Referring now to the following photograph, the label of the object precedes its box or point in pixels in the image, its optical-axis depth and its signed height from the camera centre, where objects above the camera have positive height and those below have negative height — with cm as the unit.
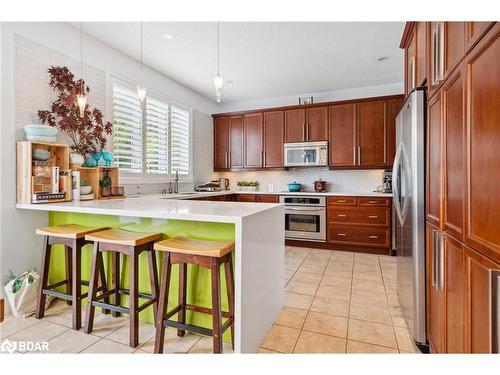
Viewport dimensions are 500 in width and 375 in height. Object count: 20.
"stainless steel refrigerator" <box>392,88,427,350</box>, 172 -15
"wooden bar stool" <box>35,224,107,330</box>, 200 -60
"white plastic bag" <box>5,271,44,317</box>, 215 -88
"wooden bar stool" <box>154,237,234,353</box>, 154 -54
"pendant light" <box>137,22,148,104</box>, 238 +86
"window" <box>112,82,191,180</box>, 337 +75
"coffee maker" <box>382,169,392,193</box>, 418 +6
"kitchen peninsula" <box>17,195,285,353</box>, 158 -35
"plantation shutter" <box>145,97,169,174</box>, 383 +76
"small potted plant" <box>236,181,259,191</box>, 541 +3
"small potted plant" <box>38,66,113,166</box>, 253 +70
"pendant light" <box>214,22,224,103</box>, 215 +85
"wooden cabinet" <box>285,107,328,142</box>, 460 +110
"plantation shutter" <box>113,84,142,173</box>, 330 +74
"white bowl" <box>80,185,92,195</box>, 267 -3
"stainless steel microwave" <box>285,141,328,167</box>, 457 +57
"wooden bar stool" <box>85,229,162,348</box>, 179 -56
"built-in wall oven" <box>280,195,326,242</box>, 432 -53
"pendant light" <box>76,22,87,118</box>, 242 +85
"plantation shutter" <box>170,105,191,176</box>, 434 +80
